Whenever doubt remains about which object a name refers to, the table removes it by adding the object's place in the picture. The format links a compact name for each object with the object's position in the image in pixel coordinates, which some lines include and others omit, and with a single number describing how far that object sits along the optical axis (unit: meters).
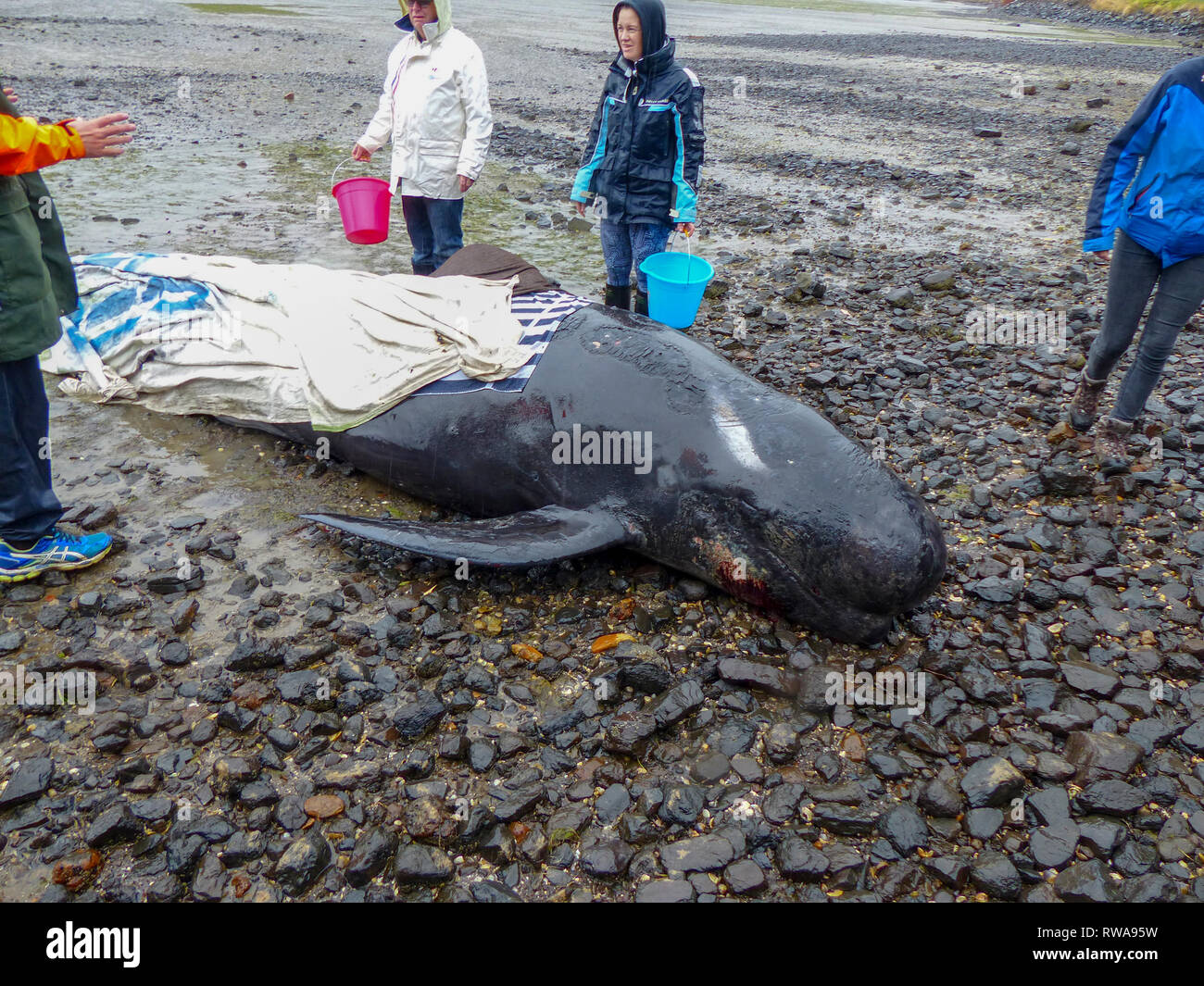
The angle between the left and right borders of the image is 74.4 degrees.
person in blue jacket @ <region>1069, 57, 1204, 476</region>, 4.65
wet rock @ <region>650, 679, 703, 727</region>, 3.75
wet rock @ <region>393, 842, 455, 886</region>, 3.05
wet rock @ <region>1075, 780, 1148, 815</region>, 3.32
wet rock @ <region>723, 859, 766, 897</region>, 3.04
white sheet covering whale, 5.29
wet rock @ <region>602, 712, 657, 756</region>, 3.62
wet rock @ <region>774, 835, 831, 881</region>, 3.10
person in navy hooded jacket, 6.19
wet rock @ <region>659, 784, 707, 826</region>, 3.32
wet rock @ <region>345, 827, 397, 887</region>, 3.05
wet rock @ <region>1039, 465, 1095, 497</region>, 5.30
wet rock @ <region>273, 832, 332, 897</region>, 3.03
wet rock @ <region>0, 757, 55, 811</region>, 3.26
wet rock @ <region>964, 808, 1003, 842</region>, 3.26
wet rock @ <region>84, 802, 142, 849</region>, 3.13
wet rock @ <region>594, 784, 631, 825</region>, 3.33
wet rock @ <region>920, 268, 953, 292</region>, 8.69
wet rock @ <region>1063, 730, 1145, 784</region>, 3.47
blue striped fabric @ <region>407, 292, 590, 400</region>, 5.02
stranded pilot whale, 4.06
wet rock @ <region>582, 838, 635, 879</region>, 3.09
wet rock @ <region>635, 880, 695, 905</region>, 3.00
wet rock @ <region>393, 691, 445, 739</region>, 3.67
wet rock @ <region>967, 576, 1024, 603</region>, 4.45
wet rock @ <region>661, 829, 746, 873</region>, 3.12
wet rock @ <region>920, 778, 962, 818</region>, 3.34
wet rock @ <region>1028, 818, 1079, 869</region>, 3.16
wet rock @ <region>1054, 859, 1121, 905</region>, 3.03
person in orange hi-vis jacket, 3.75
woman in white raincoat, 6.72
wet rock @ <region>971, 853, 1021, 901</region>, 3.04
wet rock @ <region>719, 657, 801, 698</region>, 3.93
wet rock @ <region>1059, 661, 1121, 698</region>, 3.89
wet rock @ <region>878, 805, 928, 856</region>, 3.22
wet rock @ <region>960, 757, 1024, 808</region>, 3.38
